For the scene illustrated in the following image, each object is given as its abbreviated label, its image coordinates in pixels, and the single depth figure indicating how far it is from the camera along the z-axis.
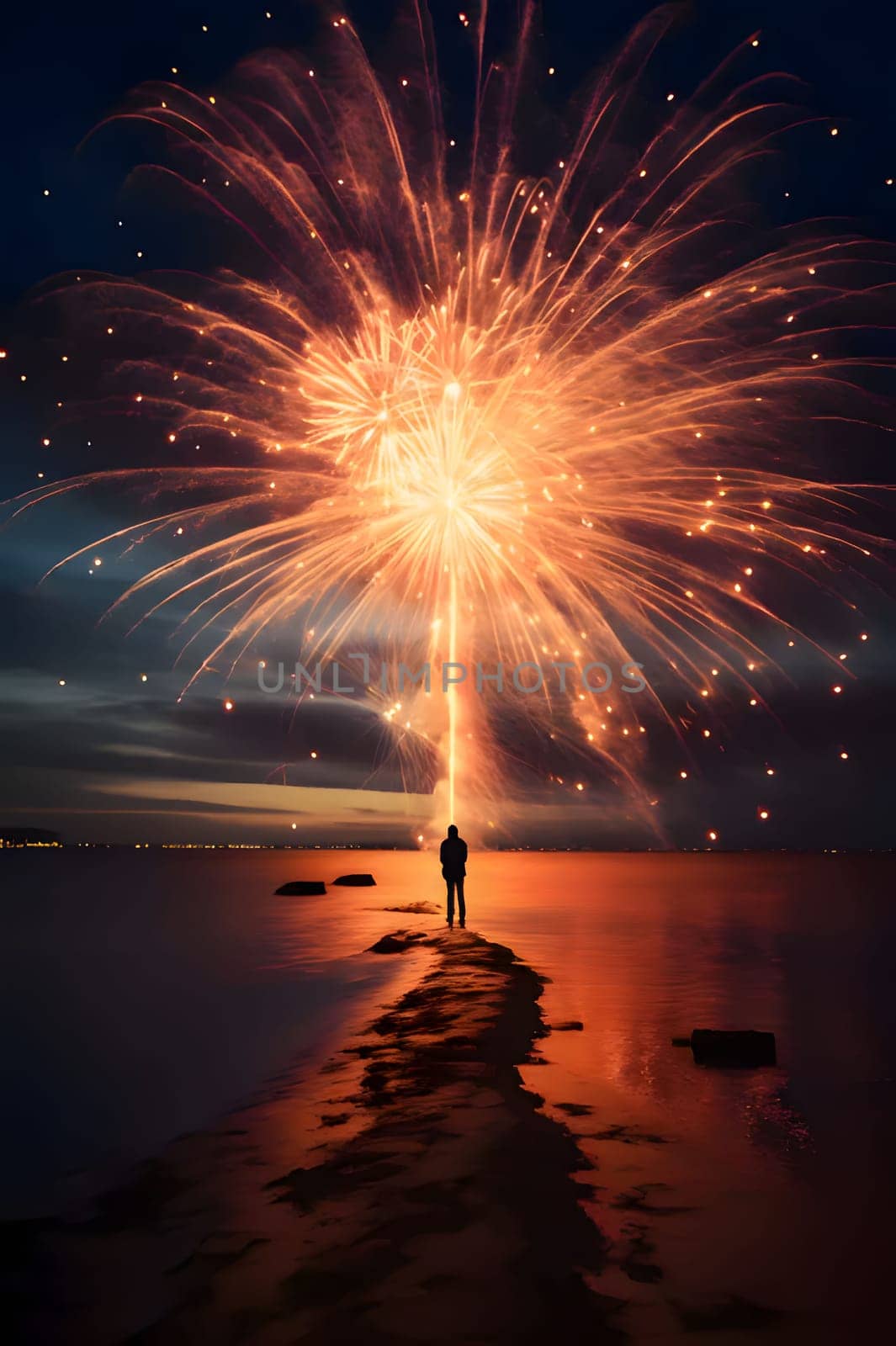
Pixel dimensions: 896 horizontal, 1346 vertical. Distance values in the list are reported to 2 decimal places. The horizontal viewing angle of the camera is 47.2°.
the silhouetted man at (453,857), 27.62
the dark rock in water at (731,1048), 12.98
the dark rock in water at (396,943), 27.92
